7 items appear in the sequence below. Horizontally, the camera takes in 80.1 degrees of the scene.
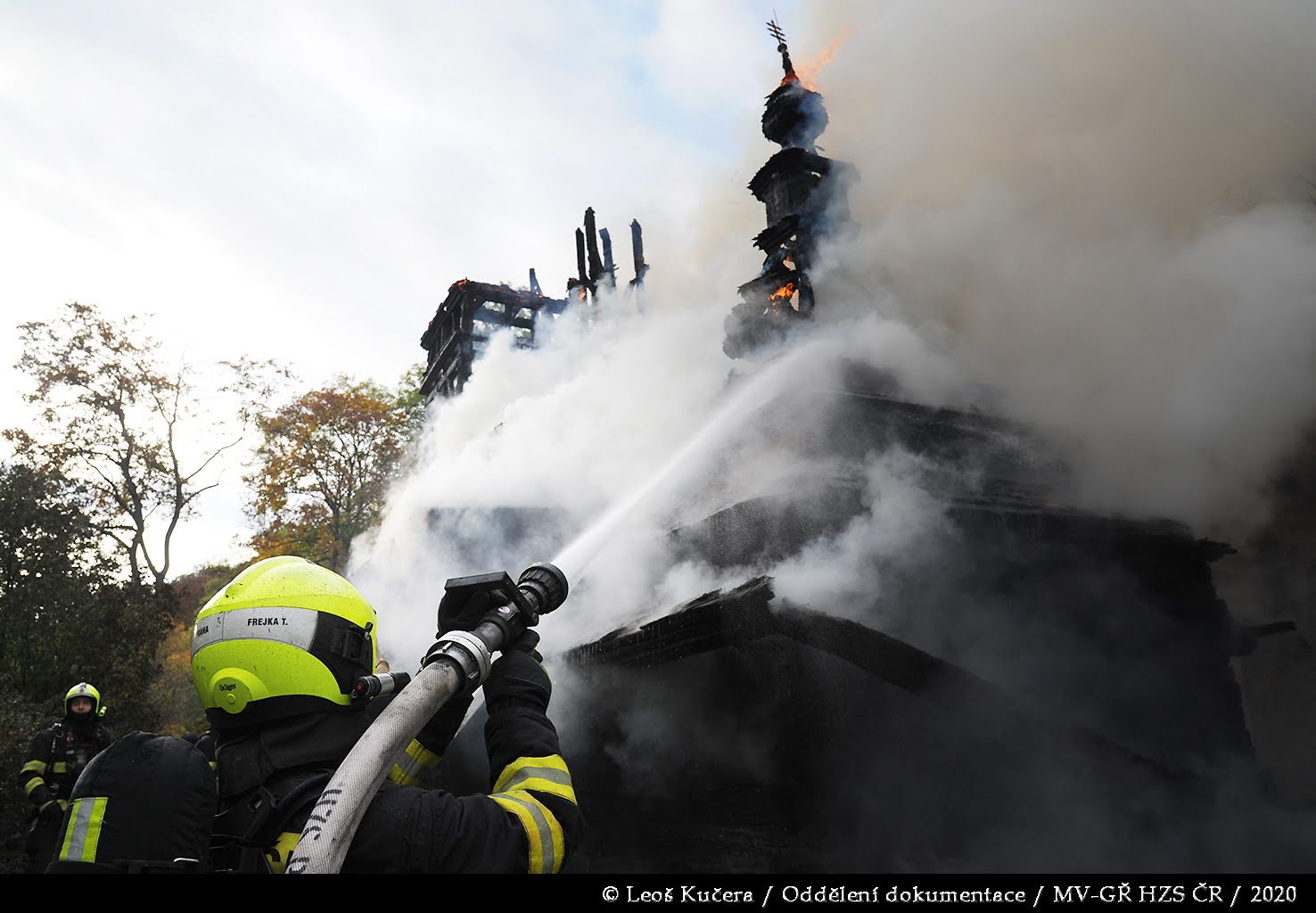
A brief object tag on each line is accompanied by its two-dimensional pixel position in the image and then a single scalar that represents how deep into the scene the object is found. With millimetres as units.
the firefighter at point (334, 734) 1781
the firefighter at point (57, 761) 6738
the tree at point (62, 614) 11328
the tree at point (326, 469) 25719
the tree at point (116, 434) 22266
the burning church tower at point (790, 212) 8453
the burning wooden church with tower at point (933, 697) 4855
